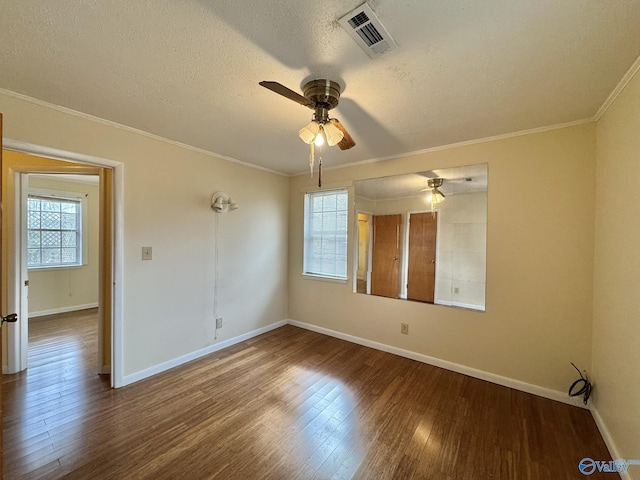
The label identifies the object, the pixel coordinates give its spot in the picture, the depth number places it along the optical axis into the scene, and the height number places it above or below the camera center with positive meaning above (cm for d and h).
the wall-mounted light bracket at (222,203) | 305 +40
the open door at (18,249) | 251 -17
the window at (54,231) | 441 +3
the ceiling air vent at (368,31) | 114 +100
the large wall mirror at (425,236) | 266 +3
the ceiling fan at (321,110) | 161 +84
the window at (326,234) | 365 +5
